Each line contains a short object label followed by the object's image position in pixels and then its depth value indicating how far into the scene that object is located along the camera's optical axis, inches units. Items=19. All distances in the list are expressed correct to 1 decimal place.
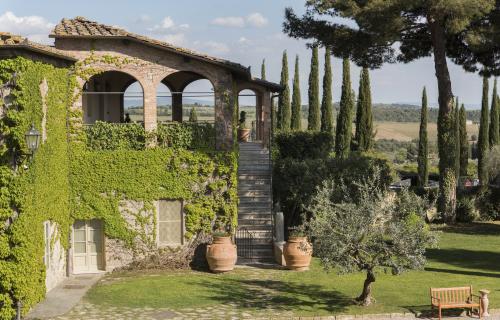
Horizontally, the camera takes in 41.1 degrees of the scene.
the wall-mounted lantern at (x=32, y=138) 589.6
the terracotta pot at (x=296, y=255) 797.9
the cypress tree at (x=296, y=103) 2215.6
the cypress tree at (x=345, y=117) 1987.0
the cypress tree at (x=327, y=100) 2090.9
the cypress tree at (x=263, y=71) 2596.0
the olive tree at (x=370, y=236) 583.2
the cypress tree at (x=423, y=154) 2154.3
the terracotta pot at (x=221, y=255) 791.1
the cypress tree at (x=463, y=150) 2170.4
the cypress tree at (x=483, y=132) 2123.5
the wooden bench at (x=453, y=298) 585.1
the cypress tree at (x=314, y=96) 2145.7
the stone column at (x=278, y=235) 839.1
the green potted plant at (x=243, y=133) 1262.3
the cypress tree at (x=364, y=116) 1967.3
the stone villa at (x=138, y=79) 813.2
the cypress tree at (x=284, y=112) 2239.2
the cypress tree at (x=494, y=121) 2159.2
